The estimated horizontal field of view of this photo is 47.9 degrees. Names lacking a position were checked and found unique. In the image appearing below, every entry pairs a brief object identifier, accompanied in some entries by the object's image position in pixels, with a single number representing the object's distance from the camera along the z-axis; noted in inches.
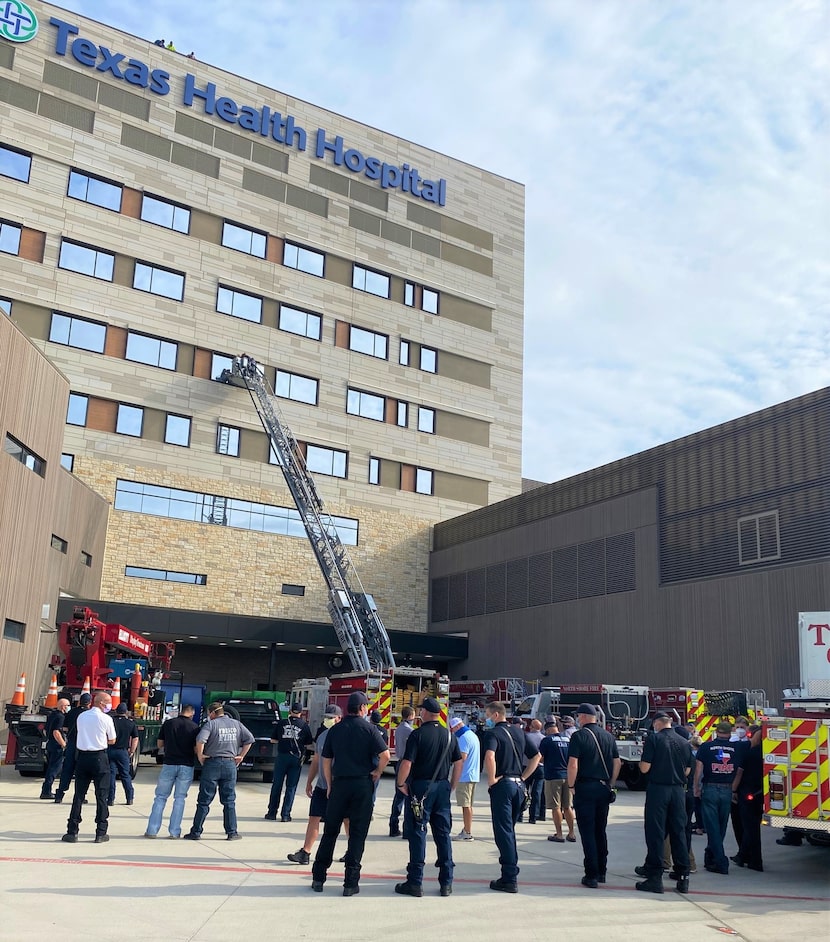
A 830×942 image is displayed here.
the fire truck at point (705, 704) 1003.9
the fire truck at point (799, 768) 415.2
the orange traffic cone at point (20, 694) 806.5
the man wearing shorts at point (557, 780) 539.2
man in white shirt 444.1
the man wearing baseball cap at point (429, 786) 352.8
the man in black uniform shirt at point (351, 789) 344.8
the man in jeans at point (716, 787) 443.2
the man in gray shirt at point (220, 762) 460.1
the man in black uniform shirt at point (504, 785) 369.7
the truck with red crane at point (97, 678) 735.7
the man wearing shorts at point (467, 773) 521.3
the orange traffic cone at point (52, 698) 764.6
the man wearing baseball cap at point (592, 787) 390.3
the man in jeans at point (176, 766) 463.8
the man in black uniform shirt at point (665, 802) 382.0
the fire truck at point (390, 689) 1000.9
